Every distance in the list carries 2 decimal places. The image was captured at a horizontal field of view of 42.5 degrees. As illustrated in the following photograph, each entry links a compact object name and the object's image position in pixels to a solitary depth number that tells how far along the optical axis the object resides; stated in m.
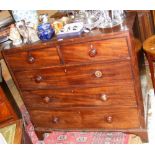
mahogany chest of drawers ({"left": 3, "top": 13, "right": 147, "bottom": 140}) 1.34
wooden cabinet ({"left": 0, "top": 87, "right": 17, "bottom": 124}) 1.82
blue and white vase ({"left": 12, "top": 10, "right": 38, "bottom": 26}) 1.63
